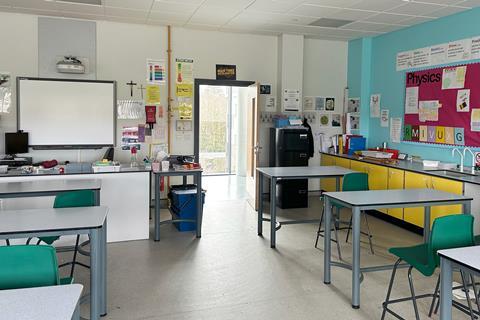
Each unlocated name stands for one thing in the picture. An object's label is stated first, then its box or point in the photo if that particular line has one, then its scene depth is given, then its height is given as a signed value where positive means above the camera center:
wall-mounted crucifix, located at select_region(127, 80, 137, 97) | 6.62 +0.81
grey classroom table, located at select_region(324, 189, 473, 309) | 3.30 -0.56
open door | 6.77 -0.08
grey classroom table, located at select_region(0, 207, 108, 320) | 2.64 -0.64
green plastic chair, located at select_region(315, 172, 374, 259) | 4.62 -0.52
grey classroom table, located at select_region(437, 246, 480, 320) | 2.24 -0.74
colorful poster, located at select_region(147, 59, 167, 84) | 6.72 +1.05
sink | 4.82 -0.43
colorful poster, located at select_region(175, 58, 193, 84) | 6.86 +1.09
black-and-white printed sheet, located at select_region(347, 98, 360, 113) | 7.48 +0.60
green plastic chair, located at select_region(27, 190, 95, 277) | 3.41 -0.58
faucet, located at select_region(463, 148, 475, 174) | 5.22 -0.19
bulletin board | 5.21 +0.46
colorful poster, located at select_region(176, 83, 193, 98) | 6.89 +0.76
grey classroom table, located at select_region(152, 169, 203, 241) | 5.02 -0.81
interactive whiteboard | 6.09 +0.31
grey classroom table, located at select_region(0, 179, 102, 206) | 3.93 -0.57
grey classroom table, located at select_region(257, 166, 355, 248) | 4.84 -0.48
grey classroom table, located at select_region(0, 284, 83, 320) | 1.57 -0.71
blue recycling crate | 5.39 -0.96
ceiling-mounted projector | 6.10 +1.02
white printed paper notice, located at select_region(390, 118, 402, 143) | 6.54 +0.14
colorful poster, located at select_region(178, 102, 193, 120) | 6.94 +0.40
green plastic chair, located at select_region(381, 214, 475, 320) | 2.71 -0.69
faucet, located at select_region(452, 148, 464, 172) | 5.19 -0.20
